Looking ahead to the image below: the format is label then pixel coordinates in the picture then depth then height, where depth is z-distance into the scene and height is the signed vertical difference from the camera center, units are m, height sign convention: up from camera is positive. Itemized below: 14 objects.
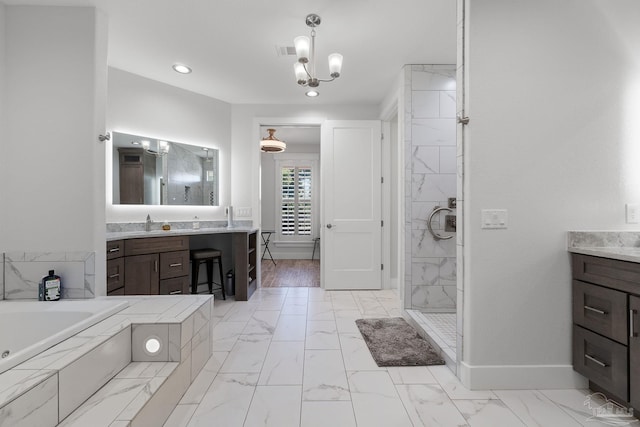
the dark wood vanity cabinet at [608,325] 1.40 -0.59
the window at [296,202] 6.45 +0.28
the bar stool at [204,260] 3.31 -0.58
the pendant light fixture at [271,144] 4.50 +1.13
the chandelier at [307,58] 1.95 +1.13
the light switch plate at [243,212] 3.96 +0.02
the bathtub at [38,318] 1.67 -0.63
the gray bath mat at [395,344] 2.05 -1.05
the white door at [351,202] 3.89 +0.17
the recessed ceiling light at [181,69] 2.99 +1.56
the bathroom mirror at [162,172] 3.11 +0.51
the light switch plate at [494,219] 1.73 -0.02
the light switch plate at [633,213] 1.75 +0.01
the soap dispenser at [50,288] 1.96 -0.51
